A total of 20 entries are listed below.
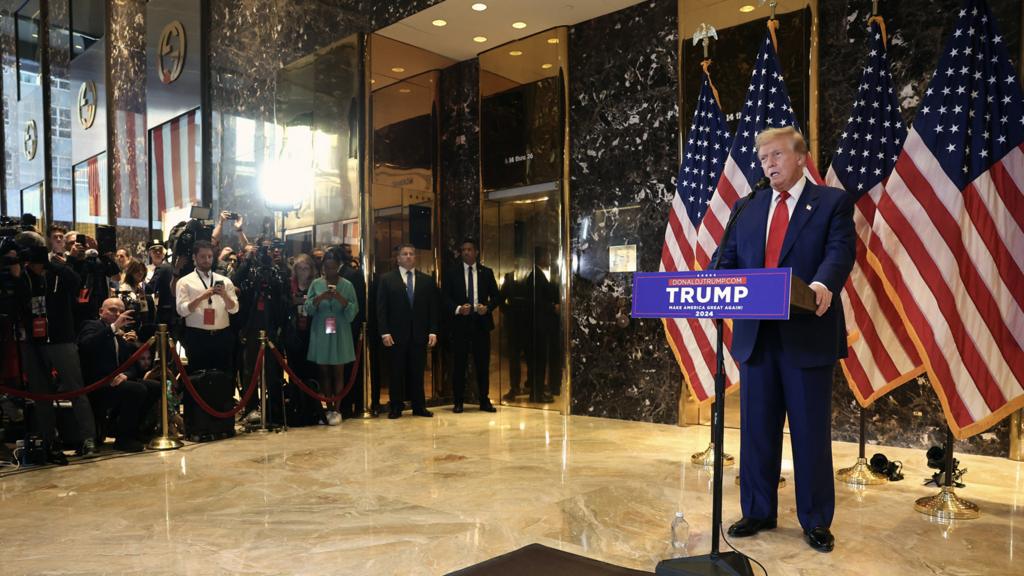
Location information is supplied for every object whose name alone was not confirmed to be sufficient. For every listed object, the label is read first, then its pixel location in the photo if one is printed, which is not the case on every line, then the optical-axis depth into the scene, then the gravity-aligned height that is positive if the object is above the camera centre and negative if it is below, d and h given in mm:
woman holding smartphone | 6852 -543
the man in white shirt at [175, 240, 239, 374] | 5984 -336
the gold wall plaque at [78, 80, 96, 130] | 10547 +2552
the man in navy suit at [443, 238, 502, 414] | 7645 -466
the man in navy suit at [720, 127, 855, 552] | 3062 -336
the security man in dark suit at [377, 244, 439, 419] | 7316 -546
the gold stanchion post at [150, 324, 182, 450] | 5609 -1203
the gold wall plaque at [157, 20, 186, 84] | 8633 +2749
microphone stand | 2566 -1094
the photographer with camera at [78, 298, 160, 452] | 5363 -822
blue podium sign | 2367 -83
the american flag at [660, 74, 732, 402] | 5211 +521
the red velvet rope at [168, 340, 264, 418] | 5624 -1054
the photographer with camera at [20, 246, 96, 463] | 5031 -433
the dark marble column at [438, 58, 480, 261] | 8305 +1410
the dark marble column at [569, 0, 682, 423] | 6719 +803
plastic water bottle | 3145 -1178
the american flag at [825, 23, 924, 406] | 4348 +363
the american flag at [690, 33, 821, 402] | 4754 +913
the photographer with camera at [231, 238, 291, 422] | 6683 -361
